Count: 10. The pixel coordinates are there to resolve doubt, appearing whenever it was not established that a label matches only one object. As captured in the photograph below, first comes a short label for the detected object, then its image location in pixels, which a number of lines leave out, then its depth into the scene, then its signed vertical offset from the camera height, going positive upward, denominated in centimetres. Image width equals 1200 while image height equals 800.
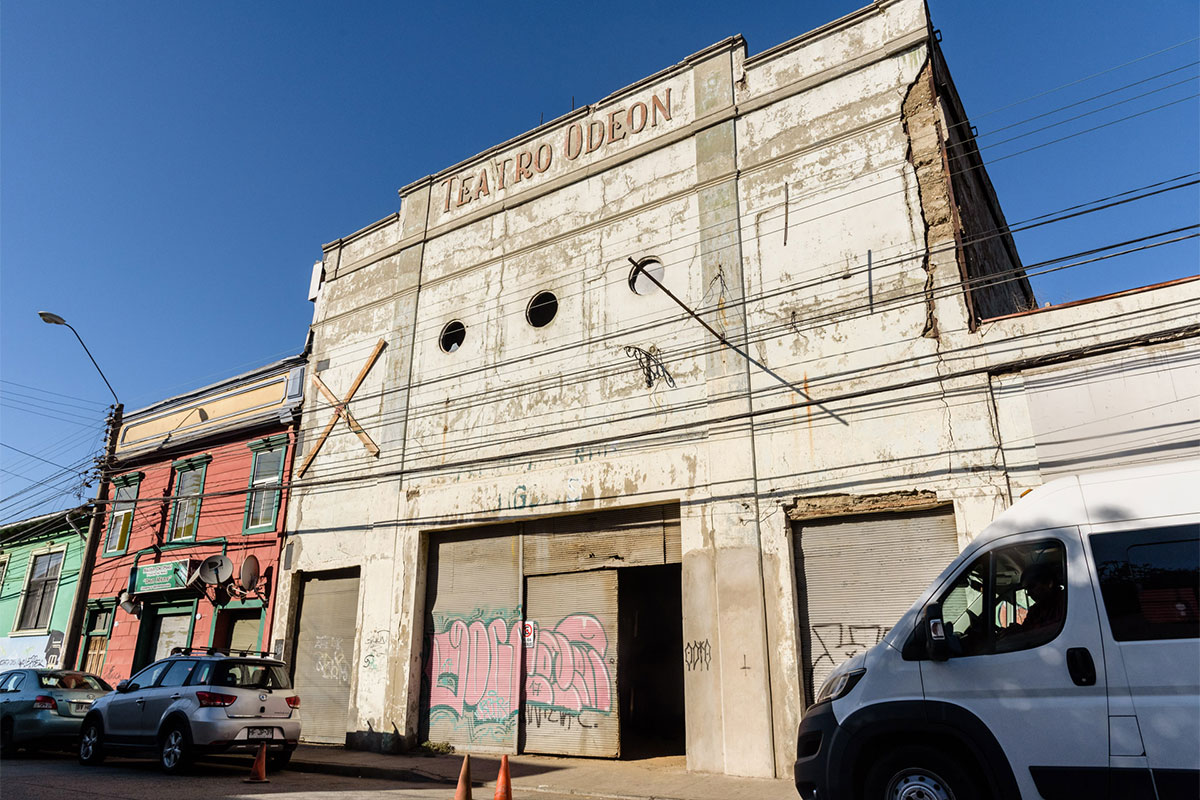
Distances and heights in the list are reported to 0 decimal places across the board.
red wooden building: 1719 +300
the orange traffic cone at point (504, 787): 720 -123
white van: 476 -10
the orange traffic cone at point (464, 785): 736 -125
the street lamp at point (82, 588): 1714 +143
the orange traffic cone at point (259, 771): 988 -149
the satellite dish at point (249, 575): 1664 +165
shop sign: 1766 +177
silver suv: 1038 -83
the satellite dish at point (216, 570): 1659 +176
